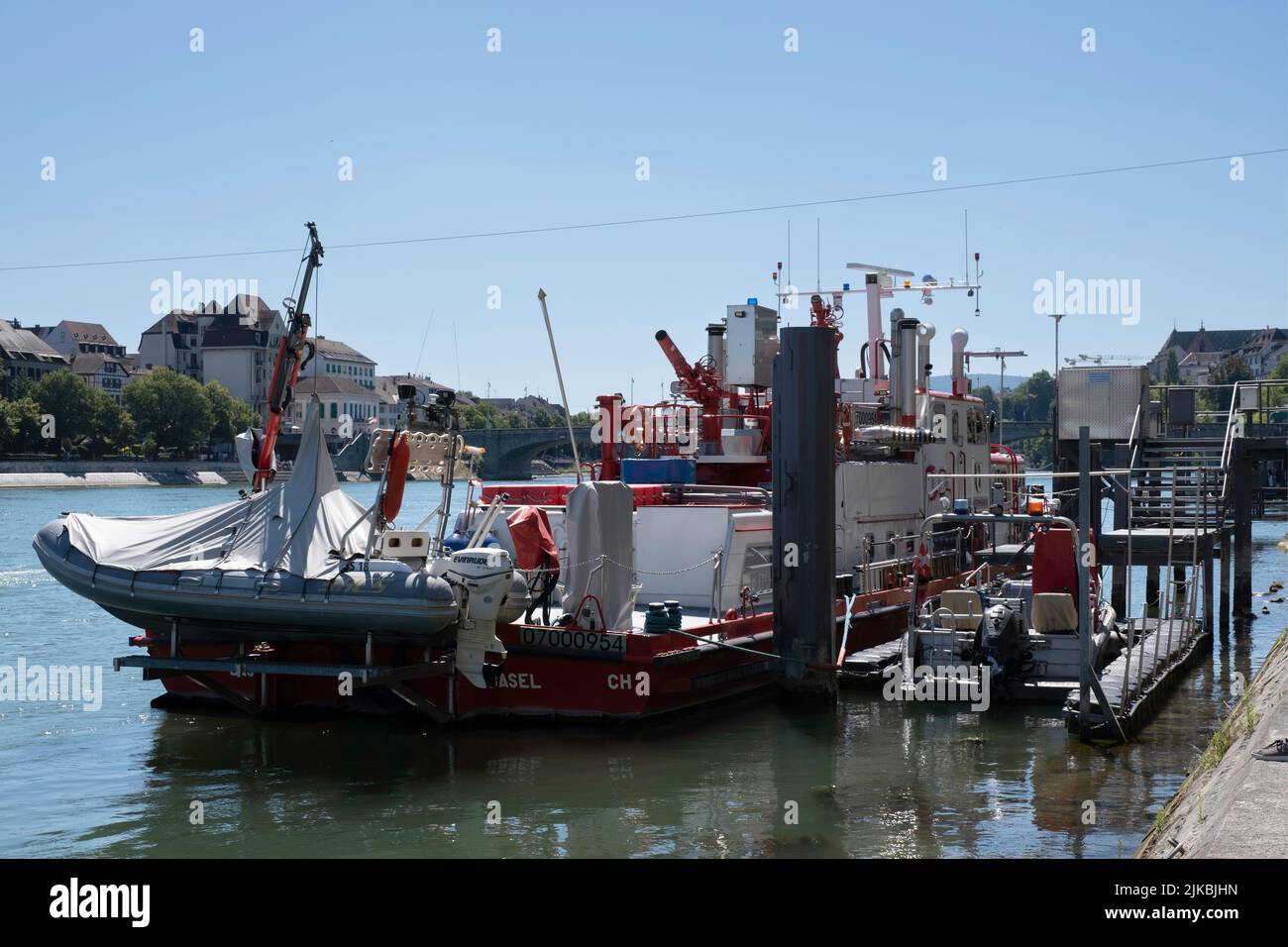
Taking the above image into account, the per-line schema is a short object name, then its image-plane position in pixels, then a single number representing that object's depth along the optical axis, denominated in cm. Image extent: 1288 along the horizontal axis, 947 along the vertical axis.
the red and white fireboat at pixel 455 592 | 1510
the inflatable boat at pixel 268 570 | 1478
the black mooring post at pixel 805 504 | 1717
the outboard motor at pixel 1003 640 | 1827
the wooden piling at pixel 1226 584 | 2662
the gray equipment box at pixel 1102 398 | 2806
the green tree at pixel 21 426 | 10825
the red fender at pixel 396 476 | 1599
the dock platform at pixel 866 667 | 1936
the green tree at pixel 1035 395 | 18312
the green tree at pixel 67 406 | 11781
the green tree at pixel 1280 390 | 9288
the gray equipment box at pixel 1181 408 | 3075
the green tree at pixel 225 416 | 13562
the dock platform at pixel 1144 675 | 1612
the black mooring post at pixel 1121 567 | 2794
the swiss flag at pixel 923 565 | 2256
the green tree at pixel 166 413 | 12688
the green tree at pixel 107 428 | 11919
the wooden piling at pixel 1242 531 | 2775
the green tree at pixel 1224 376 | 9751
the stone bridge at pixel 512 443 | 11238
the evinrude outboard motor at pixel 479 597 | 1505
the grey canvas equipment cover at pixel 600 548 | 1627
